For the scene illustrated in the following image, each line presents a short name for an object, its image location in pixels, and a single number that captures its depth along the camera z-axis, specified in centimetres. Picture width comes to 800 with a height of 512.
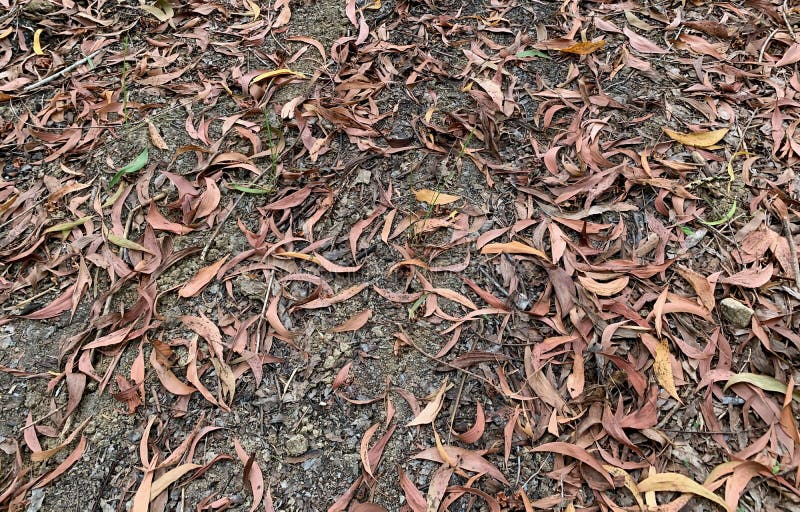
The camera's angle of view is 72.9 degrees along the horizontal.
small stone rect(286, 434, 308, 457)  146
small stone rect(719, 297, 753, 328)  155
